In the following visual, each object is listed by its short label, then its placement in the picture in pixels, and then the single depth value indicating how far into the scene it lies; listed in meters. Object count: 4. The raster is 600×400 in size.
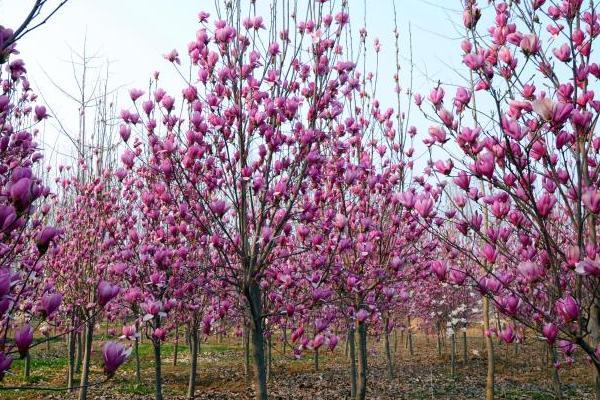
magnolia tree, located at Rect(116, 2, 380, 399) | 3.41
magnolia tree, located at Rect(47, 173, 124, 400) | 6.19
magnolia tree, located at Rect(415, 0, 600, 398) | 2.16
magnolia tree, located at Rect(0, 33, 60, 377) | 1.62
